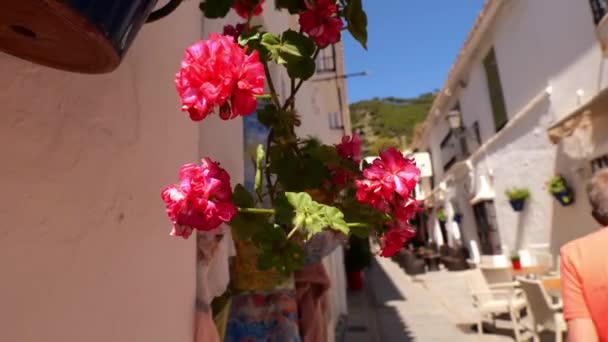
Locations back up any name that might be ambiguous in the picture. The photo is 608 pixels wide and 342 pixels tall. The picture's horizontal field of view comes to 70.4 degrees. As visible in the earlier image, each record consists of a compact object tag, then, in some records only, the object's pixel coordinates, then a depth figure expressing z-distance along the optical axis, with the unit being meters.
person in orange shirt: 1.72
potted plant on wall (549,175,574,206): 7.41
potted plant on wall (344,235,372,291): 12.52
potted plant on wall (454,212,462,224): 15.59
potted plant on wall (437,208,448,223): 17.95
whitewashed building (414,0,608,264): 6.57
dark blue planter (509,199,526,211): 9.34
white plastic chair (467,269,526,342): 6.60
